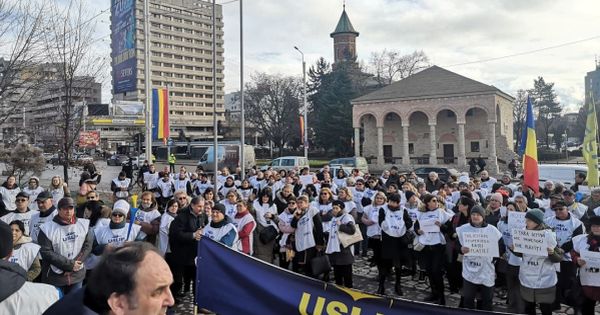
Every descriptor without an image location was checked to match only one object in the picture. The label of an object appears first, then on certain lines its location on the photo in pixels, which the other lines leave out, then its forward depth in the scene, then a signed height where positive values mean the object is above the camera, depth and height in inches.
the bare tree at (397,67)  2970.0 +585.7
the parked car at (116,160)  1950.1 -3.3
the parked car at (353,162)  1284.4 -19.6
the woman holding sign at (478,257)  248.4 -57.5
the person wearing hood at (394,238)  320.8 -59.7
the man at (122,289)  72.4 -21.2
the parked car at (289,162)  1244.5 -15.9
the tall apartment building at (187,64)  4837.6 +1070.8
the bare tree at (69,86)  522.9 +91.4
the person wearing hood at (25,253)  200.7 -41.5
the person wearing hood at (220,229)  279.4 -44.7
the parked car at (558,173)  704.4 -33.3
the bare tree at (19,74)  413.4 +81.7
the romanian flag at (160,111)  765.9 +81.2
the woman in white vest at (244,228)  299.9 -47.2
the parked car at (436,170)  1104.9 -42.2
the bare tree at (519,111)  2902.8 +284.7
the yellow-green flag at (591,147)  478.0 +5.6
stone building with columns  1836.9 +144.8
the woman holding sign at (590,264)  233.6 -58.5
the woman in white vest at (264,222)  327.3 -51.3
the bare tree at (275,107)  2561.5 +291.6
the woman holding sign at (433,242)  298.4 -58.4
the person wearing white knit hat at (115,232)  255.8 -42.4
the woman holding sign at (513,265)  264.8 -65.8
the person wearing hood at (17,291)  106.1 -31.9
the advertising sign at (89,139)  799.5 +40.3
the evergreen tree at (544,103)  3479.3 +384.1
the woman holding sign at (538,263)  235.0 -58.7
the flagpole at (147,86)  760.3 +125.5
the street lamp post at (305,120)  1375.6 +109.7
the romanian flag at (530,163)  413.1 -9.6
